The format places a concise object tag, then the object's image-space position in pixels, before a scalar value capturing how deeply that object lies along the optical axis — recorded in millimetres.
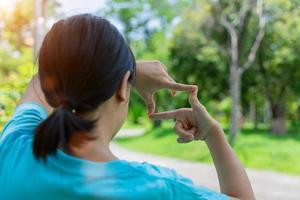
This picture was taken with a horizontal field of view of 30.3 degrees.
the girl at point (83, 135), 848
